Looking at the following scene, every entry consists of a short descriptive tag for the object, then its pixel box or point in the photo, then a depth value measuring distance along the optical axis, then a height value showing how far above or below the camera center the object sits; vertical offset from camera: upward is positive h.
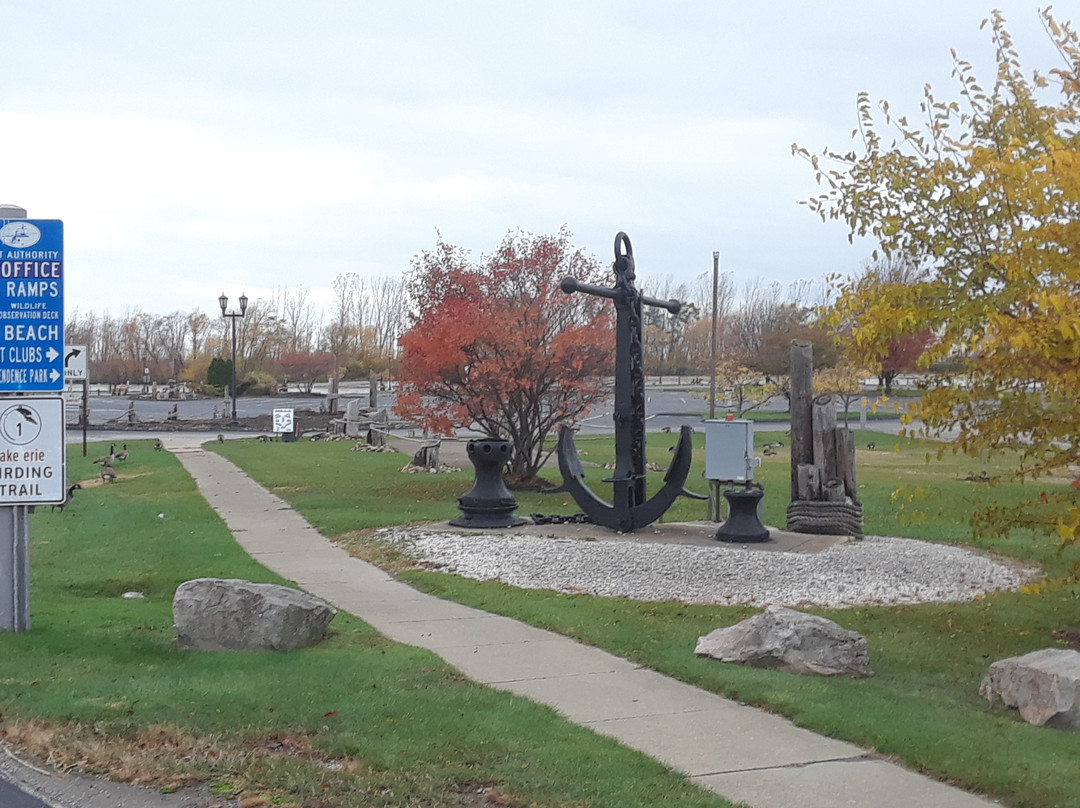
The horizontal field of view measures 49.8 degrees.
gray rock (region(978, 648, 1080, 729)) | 6.15 -1.60
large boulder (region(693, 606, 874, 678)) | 7.27 -1.62
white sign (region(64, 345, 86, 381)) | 24.66 +0.46
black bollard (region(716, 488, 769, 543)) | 12.76 -1.42
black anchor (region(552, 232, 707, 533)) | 13.14 -0.51
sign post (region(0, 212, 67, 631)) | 8.36 +0.16
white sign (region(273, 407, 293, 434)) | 36.59 -1.12
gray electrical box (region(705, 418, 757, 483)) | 13.38 -0.68
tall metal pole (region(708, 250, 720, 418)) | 33.00 +1.41
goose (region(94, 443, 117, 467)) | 25.29 -1.71
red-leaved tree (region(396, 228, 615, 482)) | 18.95 +0.58
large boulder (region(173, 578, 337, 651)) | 7.62 -1.54
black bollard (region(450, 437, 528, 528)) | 14.41 -1.35
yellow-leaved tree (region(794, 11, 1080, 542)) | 7.14 +0.78
